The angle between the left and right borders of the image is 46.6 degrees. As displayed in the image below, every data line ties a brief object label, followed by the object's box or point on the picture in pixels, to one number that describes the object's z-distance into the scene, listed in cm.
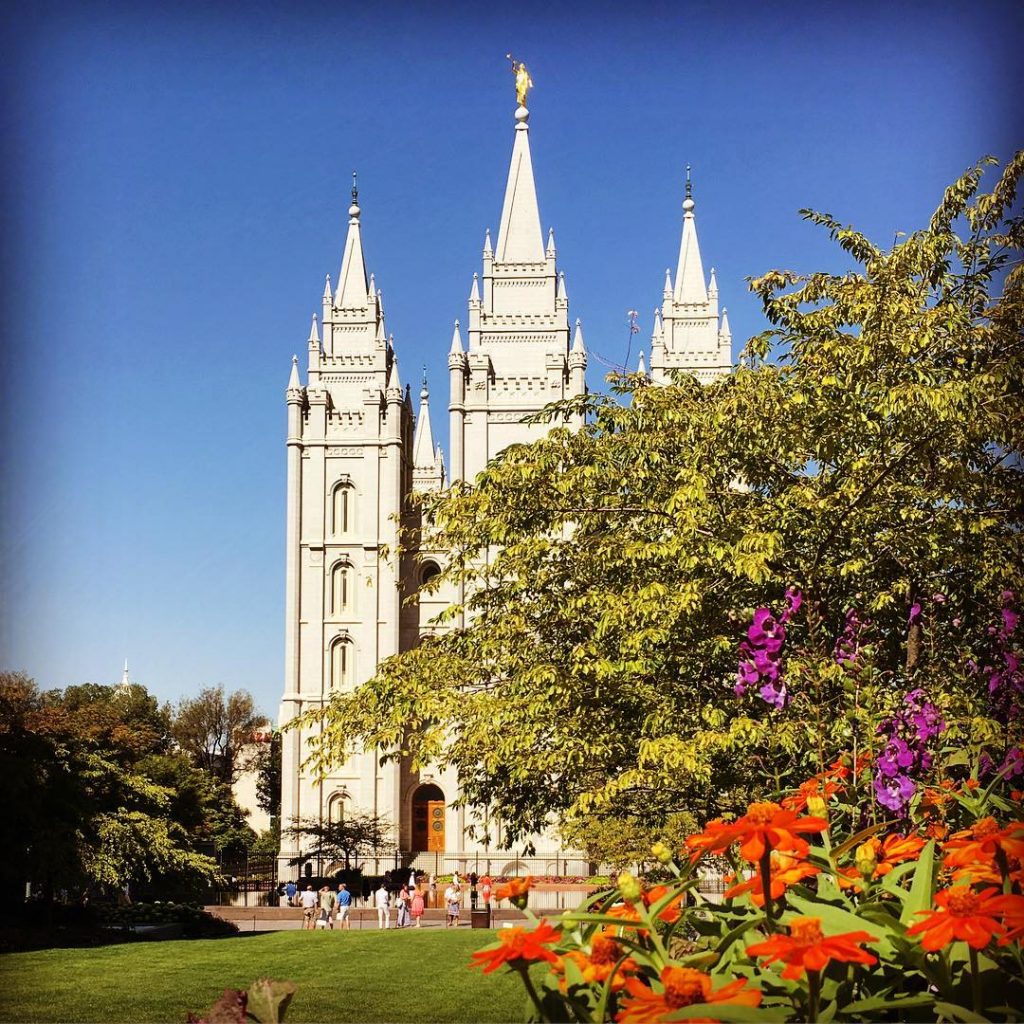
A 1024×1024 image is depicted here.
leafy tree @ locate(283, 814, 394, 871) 4800
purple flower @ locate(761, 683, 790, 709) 741
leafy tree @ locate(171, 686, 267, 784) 6744
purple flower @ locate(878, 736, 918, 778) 591
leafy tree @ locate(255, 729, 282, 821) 6788
